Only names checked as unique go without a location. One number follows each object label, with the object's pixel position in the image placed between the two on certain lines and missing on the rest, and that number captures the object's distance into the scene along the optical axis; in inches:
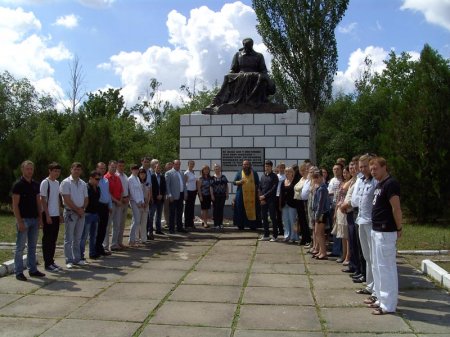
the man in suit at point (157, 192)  438.7
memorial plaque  546.9
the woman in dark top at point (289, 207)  412.5
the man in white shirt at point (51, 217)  304.0
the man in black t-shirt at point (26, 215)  282.0
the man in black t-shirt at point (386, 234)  222.2
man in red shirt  377.4
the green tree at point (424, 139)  562.9
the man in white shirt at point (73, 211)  320.2
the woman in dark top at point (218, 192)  492.1
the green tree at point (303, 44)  998.4
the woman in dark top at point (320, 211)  339.3
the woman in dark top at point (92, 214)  343.3
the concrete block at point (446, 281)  269.2
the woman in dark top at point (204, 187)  496.7
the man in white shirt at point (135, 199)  397.1
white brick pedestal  545.0
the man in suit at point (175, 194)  465.4
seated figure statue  556.7
